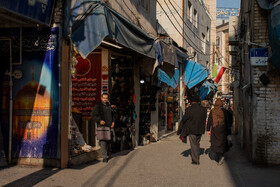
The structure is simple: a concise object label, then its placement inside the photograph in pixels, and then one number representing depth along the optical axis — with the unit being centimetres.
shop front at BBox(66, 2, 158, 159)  692
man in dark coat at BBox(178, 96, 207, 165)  866
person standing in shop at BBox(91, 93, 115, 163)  818
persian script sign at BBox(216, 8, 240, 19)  3922
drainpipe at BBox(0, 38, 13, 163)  748
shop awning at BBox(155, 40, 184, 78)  1094
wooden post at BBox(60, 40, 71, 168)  725
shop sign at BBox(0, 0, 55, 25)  587
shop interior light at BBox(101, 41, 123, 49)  874
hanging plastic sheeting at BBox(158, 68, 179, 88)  1261
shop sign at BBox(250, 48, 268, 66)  818
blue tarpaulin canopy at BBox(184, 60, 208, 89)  1858
